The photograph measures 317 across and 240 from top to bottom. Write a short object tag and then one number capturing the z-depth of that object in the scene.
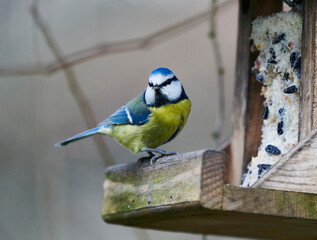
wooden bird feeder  3.01
